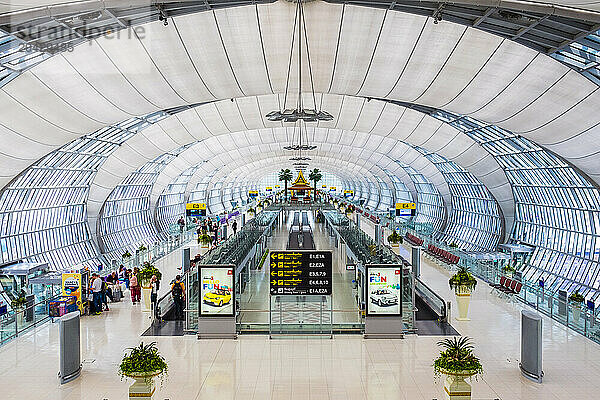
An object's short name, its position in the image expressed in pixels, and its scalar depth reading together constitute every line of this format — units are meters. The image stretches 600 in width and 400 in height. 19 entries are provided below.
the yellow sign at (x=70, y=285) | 18.33
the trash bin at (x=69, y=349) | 12.05
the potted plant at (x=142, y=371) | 10.12
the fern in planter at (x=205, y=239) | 36.75
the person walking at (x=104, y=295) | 19.25
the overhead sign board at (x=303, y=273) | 16.92
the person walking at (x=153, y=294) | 18.01
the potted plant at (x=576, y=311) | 16.28
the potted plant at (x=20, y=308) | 16.00
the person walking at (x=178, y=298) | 18.60
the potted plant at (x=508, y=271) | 23.39
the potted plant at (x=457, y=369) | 10.12
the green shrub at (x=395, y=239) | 37.63
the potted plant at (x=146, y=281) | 19.19
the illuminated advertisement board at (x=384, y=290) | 16.16
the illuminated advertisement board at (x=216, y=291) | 16.23
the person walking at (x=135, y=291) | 20.95
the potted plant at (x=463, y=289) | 18.25
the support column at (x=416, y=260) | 27.58
